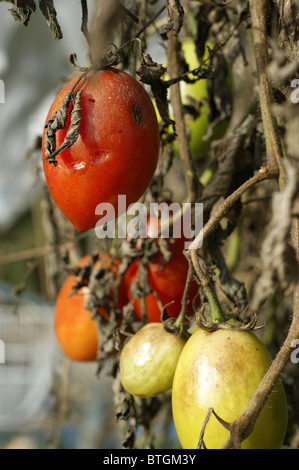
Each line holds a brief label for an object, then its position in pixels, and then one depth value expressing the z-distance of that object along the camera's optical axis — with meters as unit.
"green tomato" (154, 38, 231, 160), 0.59
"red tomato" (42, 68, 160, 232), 0.43
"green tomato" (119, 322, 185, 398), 0.45
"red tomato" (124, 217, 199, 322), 0.54
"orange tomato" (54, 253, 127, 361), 0.60
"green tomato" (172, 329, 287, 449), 0.42
